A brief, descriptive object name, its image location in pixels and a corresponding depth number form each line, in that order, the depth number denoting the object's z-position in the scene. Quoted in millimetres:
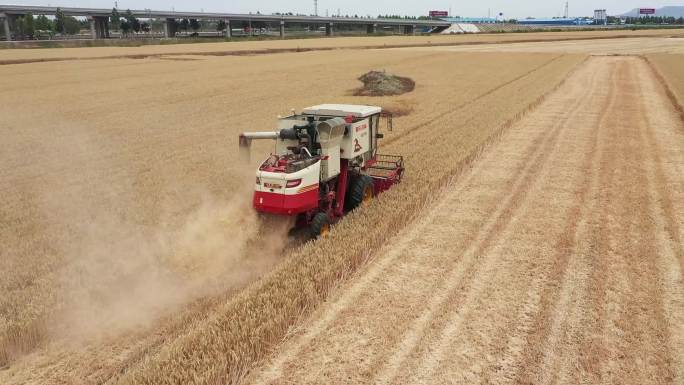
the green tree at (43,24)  129188
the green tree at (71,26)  127812
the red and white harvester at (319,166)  8273
